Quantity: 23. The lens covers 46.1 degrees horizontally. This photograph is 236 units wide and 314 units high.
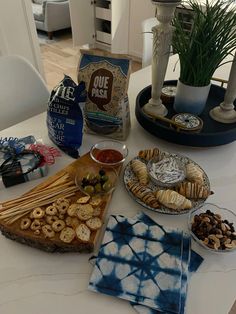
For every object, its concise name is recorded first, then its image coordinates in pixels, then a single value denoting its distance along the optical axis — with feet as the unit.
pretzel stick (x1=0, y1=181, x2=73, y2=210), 2.15
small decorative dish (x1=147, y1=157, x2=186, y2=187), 2.41
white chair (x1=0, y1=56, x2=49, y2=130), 3.64
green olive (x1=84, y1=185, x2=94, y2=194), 2.27
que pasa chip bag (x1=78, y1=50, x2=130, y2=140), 2.76
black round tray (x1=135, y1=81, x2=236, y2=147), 2.78
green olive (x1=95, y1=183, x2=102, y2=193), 2.29
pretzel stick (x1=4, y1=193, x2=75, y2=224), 2.02
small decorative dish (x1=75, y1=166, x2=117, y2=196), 2.29
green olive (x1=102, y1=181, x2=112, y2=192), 2.30
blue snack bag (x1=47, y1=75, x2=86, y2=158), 2.66
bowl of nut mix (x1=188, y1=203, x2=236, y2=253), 1.97
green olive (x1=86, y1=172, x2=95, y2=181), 2.36
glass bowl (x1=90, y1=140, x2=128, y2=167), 2.60
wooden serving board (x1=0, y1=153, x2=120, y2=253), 1.93
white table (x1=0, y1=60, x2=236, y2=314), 1.73
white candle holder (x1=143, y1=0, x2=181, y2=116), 2.54
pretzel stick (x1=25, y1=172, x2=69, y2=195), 2.31
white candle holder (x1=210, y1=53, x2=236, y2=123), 2.96
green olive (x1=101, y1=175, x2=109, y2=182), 2.36
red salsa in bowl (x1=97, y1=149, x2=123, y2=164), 2.62
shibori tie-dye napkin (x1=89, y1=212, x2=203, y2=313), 1.73
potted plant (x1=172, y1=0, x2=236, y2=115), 2.52
